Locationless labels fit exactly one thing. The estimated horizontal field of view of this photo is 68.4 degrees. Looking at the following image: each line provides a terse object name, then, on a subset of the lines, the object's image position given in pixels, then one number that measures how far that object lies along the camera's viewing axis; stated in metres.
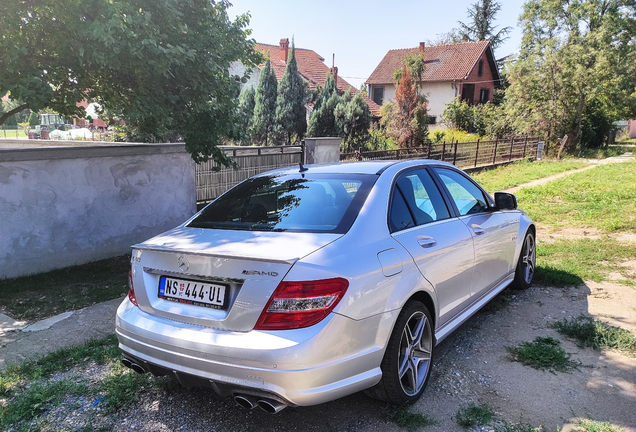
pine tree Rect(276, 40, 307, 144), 21.59
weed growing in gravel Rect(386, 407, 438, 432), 2.85
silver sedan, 2.43
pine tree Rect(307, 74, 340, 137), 21.19
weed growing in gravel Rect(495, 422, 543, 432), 2.79
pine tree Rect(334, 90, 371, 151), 20.45
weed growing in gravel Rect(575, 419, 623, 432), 2.80
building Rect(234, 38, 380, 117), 30.94
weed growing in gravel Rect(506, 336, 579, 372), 3.61
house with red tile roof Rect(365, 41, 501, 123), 35.31
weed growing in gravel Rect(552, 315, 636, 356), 3.93
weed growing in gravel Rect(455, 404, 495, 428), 2.87
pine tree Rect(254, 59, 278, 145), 22.33
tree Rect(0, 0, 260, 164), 4.77
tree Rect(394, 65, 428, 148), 22.69
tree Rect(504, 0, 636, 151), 24.72
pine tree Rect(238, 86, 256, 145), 22.65
